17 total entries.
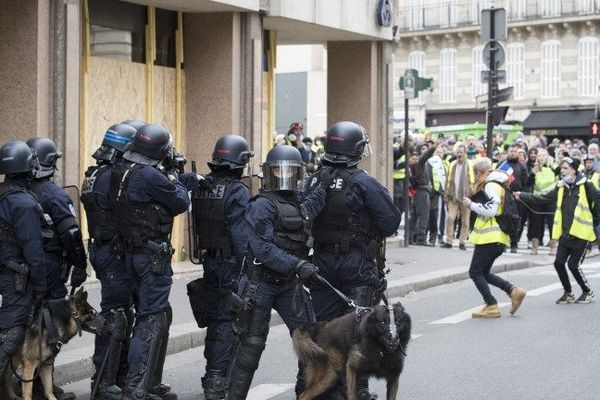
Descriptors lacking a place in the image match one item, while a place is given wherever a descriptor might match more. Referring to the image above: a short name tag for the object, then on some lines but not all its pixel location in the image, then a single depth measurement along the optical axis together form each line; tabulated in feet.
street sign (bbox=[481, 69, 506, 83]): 70.18
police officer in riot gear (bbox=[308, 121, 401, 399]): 27.66
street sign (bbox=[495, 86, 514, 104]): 70.13
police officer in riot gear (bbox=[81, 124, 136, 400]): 28.04
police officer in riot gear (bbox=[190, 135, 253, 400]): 28.68
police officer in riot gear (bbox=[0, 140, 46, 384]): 26.40
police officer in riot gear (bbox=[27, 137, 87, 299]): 27.81
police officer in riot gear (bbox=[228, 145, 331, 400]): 25.35
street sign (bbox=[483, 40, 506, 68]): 69.72
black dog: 24.23
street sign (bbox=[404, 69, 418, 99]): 69.47
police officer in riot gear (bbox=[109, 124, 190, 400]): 26.55
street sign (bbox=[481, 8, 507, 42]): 71.41
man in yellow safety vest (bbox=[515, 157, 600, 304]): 46.78
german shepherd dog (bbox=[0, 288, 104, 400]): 27.12
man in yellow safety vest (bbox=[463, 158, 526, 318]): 42.75
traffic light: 101.14
